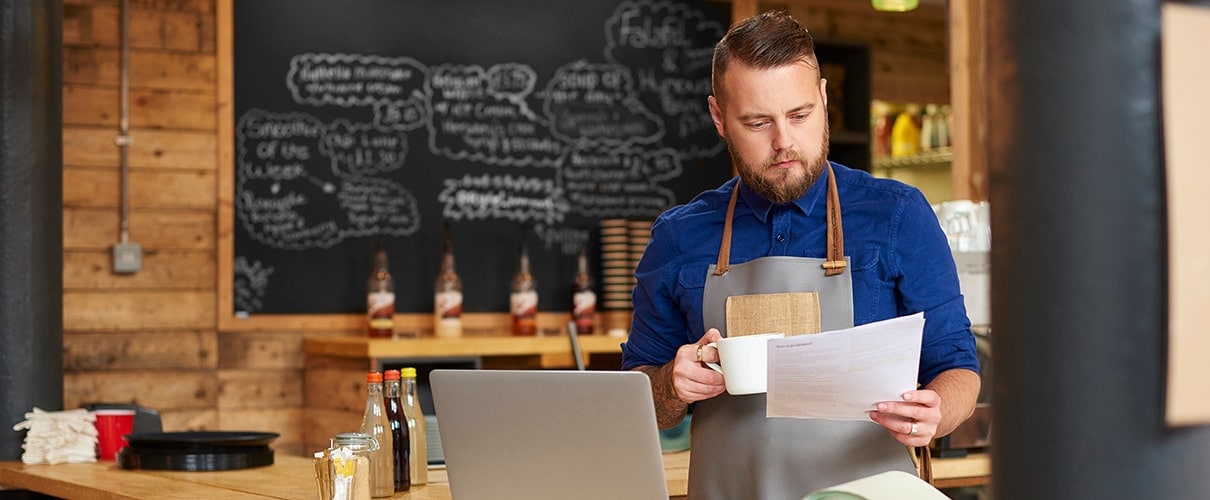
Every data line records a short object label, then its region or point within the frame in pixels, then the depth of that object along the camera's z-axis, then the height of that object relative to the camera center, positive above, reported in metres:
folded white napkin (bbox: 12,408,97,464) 3.19 -0.39
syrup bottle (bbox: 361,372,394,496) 2.31 -0.28
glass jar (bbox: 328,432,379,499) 2.05 -0.30
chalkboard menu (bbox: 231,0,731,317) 4.96 +0.50
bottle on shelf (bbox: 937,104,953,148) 6.53 +0.67
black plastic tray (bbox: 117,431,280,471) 2.91 -0.39
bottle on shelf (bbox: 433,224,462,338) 4.94 -0.12
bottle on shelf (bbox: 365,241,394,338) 4.83 -0.12
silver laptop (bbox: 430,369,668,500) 1.57 -0.20
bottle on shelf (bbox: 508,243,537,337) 5.06 -0.13
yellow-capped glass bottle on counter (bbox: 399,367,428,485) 2.41 -0.28
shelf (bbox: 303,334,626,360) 4.49 -0.26
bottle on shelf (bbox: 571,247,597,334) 5.22 -0.12
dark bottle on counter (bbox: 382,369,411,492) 2.37 -0.27
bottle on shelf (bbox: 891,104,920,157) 6.75 +0.65
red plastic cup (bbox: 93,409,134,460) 3.27 -0.38
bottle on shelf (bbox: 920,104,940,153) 6.62 +0.66
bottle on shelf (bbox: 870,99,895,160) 6.93 +0.70
